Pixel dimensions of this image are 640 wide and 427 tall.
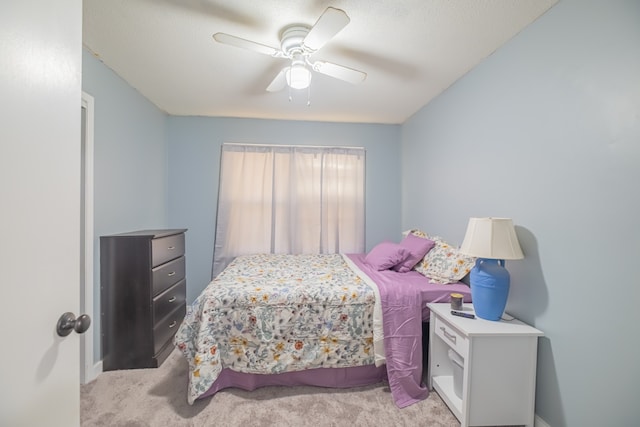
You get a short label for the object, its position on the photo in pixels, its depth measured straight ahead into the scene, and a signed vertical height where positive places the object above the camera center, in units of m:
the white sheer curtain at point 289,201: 3.32 +0.12
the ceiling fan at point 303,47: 1.35 +0.99
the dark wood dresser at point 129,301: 2.08 -0.76
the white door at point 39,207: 0.60 +0.00
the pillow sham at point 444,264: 2.05 -0.43
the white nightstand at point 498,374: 1.43 -0.89
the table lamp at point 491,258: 1.51 -0.26
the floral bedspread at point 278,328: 1.74 -0.81
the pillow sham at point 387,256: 2.39 -0.42
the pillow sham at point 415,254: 2.36 -0.38
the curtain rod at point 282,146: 3.30 +0.84
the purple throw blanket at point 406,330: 1.78 -0.83
